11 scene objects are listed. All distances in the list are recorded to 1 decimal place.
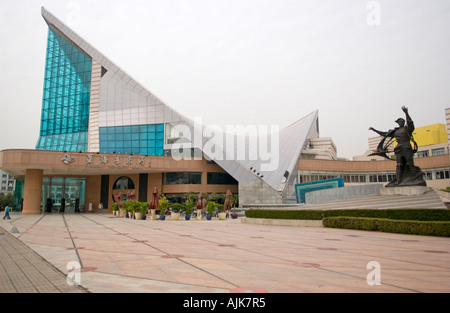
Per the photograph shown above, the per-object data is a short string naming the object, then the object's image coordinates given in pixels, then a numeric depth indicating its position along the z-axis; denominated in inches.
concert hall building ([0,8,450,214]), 1353.3
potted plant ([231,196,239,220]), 1098.7
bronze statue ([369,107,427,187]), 826.2
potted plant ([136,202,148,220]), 1023.6
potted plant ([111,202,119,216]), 1290.8
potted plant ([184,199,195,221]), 1004.6
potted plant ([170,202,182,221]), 1007.0
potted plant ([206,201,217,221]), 1001.5
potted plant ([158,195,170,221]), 979.3
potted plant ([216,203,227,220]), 1024.9
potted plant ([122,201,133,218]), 1085.7
